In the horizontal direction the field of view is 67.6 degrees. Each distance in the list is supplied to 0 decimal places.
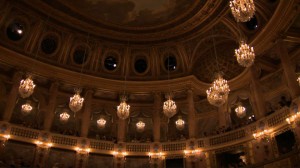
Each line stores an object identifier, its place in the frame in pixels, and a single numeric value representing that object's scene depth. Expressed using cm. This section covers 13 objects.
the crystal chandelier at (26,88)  1216
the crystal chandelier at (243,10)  860
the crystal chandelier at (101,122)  1842
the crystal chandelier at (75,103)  1234
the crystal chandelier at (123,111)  1258
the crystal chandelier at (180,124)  1646
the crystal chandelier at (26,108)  1669
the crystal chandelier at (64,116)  1652
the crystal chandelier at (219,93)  1076
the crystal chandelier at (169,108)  1209
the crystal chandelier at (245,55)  960
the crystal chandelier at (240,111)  1589
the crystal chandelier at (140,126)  1844
